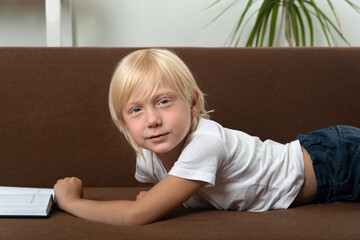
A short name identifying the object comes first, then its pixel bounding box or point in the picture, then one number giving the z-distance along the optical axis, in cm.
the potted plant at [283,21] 244
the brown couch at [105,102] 164
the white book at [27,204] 114
